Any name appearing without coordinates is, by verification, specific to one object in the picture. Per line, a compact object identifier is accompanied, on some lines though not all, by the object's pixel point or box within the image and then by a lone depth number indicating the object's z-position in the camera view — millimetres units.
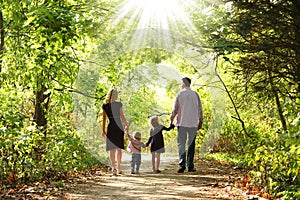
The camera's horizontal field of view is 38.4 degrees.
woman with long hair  10070
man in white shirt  10070
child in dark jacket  11023
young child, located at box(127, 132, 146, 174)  11047
